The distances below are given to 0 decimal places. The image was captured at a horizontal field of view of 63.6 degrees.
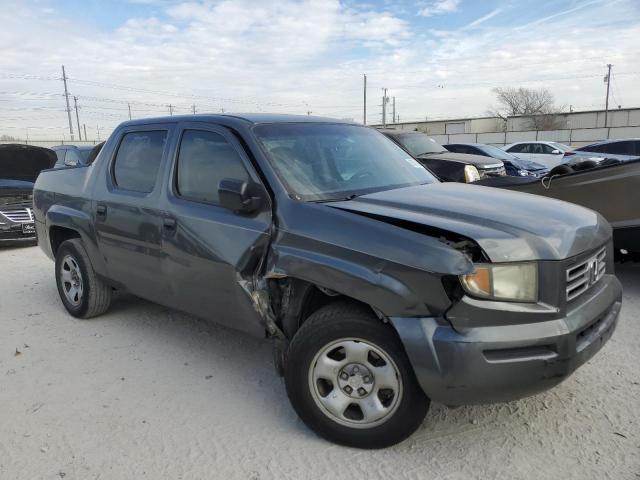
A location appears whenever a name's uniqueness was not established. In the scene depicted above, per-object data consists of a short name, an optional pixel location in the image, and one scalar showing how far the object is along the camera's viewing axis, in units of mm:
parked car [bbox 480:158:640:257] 5059
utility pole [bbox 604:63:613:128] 63938
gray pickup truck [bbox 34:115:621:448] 2393
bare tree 67562
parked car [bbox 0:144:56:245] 8344
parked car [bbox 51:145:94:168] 13023
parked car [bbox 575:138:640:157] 14234
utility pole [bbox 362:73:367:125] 58719
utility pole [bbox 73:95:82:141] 64875
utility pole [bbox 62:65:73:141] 60875
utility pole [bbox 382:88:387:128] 56269
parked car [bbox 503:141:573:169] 21234
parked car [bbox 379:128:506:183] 9516
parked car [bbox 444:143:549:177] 15529
